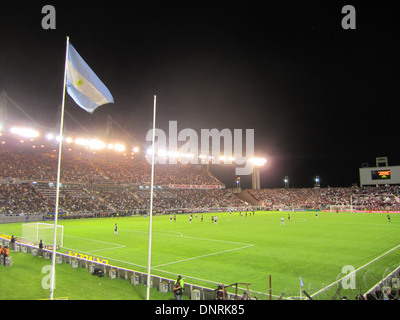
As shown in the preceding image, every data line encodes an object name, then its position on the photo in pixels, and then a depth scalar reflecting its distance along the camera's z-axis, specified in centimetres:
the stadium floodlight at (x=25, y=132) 5444
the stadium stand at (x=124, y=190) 5734
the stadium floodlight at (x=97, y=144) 6619
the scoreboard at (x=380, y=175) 8038
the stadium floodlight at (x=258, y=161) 10769
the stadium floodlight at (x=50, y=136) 6026
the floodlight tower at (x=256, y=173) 10906
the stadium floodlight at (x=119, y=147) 7375
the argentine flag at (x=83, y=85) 1178
